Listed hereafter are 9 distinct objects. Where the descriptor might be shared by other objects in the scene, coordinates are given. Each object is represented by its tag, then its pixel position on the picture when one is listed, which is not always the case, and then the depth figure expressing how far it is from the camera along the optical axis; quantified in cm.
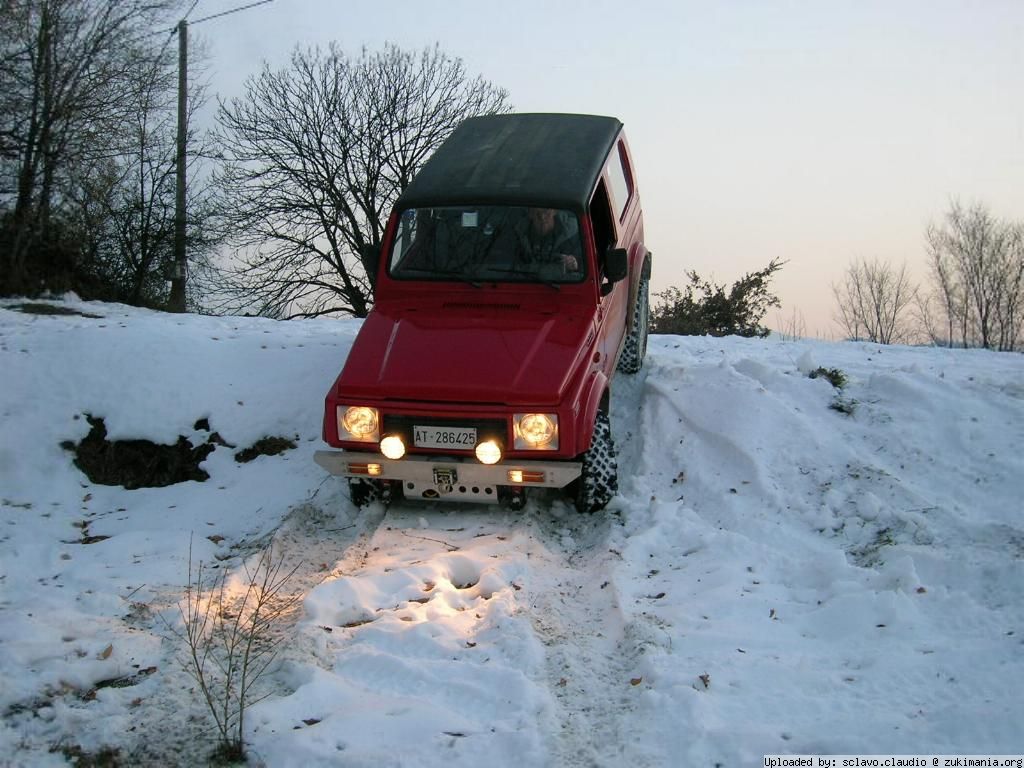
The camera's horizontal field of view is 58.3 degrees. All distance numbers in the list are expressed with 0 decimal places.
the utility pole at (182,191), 1822
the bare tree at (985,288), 2977
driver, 623
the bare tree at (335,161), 2211
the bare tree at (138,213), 1645
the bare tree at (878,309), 2649
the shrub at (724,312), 1316
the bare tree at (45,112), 1448
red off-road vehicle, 537
